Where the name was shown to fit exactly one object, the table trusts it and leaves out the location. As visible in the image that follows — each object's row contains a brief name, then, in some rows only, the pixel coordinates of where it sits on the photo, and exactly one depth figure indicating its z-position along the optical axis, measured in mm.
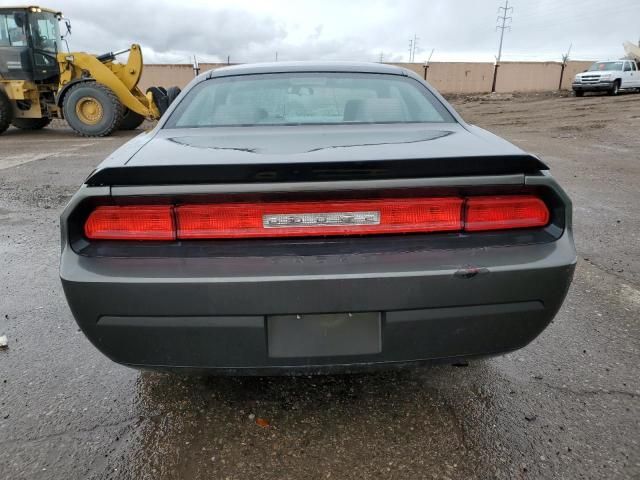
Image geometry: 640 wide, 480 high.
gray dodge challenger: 1579
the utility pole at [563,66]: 34469
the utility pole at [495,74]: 33625
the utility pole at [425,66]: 32875
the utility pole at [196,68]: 26219
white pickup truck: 23281
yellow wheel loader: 11062
